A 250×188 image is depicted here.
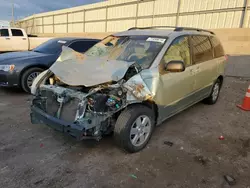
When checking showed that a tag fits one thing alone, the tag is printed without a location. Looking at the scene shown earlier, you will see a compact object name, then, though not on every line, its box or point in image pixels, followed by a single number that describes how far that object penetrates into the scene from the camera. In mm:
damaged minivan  2535
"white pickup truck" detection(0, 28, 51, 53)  11727
